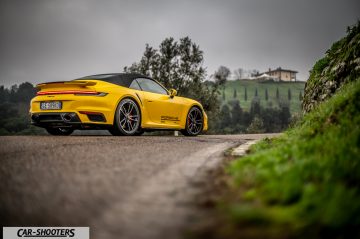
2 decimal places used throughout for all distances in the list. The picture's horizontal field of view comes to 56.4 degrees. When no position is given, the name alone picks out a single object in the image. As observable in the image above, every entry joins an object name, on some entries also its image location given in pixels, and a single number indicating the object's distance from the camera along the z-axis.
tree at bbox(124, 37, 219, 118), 31.09
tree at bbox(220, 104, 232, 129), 74.83
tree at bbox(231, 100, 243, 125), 81.06
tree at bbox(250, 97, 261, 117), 86.86
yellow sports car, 6.48
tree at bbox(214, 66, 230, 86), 30.69
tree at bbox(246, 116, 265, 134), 45.62
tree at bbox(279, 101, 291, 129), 81.61
